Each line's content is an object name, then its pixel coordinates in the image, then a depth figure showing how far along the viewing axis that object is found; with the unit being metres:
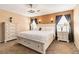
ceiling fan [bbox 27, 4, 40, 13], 1.62
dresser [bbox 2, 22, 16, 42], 1.71
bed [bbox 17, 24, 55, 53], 1.87
